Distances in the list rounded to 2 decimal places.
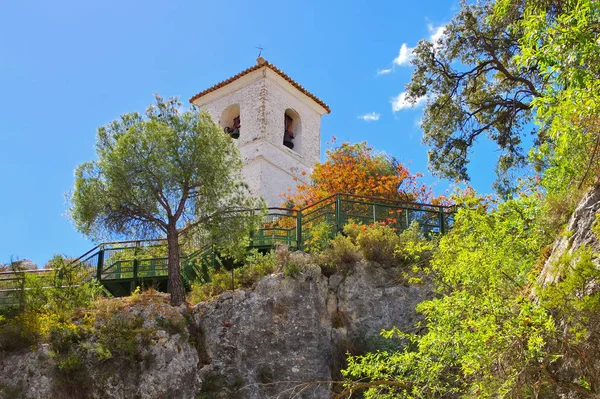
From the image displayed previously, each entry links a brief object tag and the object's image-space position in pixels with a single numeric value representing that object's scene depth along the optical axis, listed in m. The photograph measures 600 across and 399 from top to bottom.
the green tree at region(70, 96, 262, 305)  13.62
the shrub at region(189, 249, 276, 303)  13.18
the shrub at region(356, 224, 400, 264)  13.78
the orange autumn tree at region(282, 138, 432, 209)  20.72
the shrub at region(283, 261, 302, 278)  12.95
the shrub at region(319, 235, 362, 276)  13.59
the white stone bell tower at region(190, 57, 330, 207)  23.48
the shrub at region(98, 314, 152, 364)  11.33
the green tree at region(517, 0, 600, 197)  6.88
